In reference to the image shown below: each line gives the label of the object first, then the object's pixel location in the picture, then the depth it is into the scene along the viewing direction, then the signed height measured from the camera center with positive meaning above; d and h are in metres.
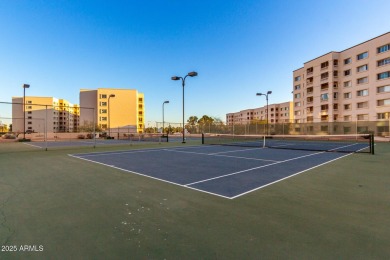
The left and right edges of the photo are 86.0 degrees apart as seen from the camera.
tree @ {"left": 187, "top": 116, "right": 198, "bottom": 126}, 122.24 +5.96
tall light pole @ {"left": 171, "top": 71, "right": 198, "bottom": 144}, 21.37 +5.77
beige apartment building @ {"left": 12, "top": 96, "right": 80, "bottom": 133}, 101.94 +8.62
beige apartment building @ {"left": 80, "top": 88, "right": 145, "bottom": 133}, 83.75 +10.02
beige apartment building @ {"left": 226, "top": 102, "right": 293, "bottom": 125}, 112.81 +10.41
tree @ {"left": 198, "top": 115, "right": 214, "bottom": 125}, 124.34 +6.68
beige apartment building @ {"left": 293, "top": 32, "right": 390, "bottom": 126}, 43.84 +11.31
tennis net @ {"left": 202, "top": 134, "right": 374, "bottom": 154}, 30.81 -1.45
